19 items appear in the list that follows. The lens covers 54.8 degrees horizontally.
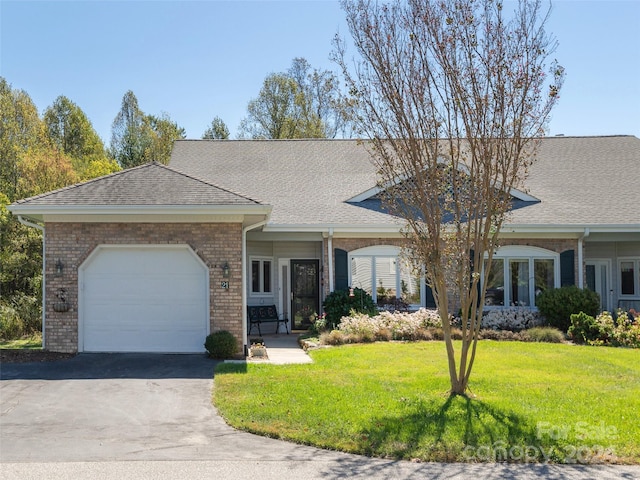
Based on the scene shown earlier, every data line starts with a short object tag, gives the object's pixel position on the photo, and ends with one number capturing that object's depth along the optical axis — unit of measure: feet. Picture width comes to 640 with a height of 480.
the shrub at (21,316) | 52.01
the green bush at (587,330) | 46.88
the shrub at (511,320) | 51.65
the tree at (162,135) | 127.95
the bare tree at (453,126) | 26.71
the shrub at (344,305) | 50.70
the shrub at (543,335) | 47.42
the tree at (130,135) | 130.31
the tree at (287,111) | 121.70
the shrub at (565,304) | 50.44
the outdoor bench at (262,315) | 53.72
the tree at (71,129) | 119.96
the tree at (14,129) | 88.84
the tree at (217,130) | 144.15
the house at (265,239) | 39.86
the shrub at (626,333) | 45.91
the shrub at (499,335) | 48.39
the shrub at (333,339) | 45.52
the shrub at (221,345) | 38.29
